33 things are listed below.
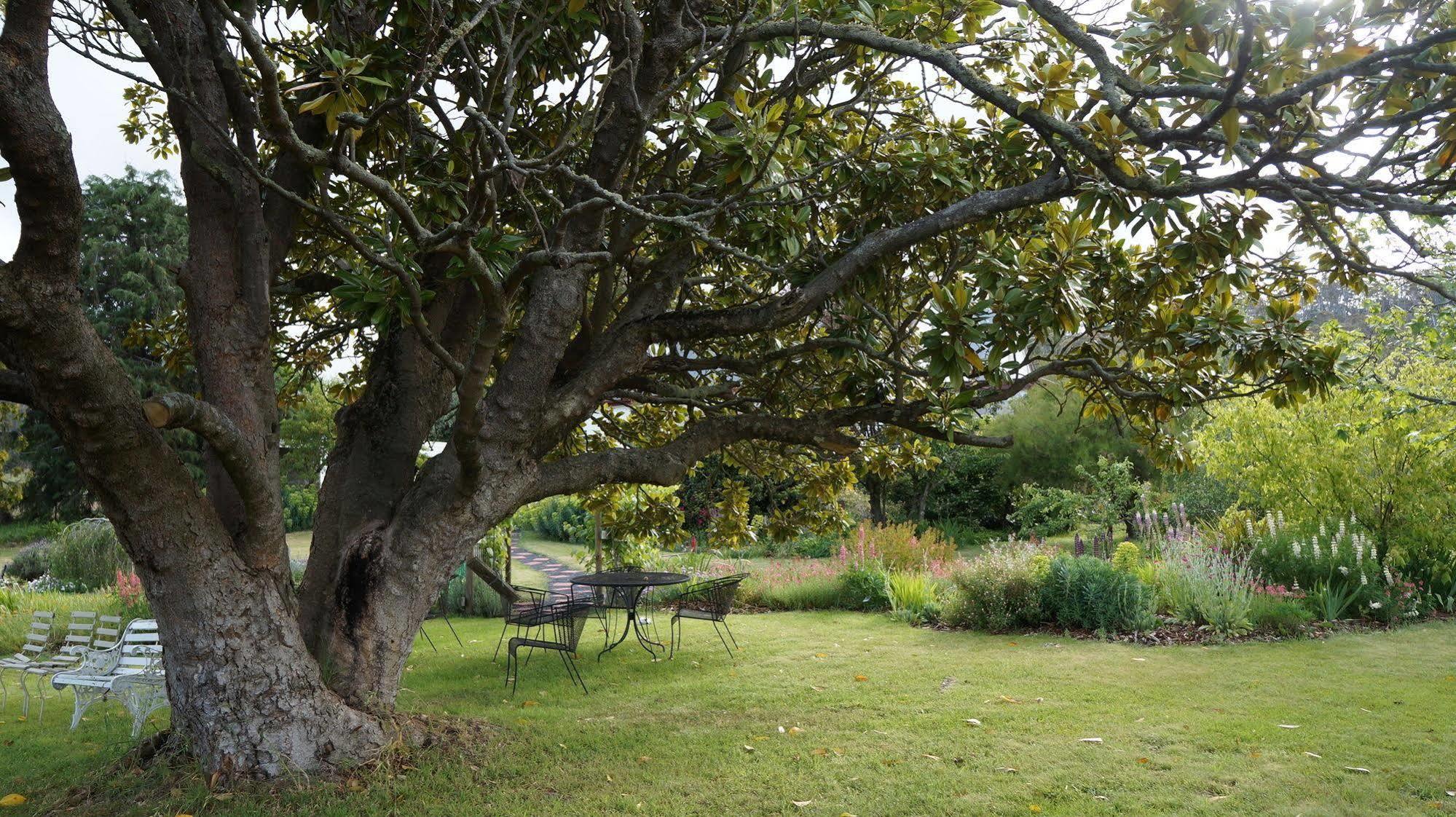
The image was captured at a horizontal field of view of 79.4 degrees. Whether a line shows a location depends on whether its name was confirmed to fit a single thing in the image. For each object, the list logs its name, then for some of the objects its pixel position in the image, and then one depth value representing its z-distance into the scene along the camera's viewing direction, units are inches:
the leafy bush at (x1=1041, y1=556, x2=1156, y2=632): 371.9
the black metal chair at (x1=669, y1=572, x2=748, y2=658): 367.9
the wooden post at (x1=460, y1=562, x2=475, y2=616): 485.4
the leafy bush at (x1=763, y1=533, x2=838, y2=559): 745.0
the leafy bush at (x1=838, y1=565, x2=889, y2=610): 481.1
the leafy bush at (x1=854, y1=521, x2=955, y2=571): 522.0
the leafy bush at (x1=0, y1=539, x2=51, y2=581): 642.2
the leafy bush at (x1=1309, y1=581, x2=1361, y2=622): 374.0
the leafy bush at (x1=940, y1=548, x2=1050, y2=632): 393.7
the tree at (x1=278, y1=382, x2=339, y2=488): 1057.5
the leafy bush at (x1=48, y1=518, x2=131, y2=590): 543.8
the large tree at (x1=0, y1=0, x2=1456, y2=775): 129.5
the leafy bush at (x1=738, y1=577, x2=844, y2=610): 494.6
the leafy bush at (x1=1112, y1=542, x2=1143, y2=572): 413.4
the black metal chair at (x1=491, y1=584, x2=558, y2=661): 325.1
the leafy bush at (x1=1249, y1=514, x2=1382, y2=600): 390.6
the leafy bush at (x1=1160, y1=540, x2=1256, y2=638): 359.9
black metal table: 346.3
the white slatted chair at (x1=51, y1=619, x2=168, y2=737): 229.1
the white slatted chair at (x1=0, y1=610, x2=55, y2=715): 276.4
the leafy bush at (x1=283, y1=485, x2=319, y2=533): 1085.1
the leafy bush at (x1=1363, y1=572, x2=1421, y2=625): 376.8
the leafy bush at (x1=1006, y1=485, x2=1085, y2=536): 694.5
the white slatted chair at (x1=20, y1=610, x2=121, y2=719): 274.7
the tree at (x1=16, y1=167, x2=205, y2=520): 1010.7
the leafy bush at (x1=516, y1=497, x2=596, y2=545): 884.6
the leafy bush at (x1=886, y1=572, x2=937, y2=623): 429.1
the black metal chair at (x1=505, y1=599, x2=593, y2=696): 290.2
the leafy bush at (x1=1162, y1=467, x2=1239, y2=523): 711.7
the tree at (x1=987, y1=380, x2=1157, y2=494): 744.3
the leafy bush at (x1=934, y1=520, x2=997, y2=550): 797.9
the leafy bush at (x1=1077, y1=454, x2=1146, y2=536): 669.6
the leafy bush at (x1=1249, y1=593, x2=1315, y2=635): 359.9
